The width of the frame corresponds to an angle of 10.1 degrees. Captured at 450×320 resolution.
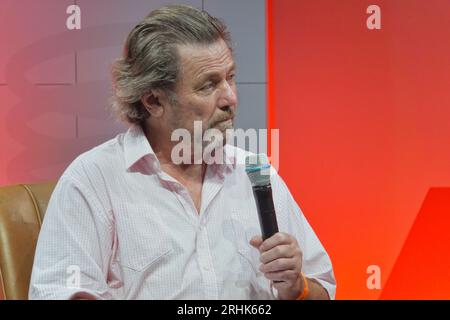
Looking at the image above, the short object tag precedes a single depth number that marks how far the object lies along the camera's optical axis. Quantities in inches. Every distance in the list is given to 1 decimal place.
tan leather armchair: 189.7
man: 185.5
